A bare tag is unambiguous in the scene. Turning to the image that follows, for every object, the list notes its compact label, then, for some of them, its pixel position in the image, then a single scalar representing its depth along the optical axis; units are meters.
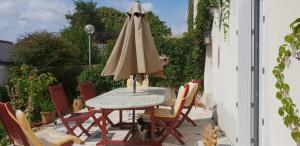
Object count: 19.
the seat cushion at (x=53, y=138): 2.91
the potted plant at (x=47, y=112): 6.02
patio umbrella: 4.23
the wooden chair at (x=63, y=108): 4.19
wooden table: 3.48
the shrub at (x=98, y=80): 8.46
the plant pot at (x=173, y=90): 7.91
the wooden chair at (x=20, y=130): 2.51
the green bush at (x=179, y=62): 7.80
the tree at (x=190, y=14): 8.85
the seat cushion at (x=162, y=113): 4.17
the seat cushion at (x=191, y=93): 4.66
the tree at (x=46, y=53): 8.94
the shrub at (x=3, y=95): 8.26
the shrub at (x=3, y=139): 4.56
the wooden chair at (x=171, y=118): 4.06
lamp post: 10.01
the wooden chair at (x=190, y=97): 4.67
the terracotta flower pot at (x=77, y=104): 7.55
